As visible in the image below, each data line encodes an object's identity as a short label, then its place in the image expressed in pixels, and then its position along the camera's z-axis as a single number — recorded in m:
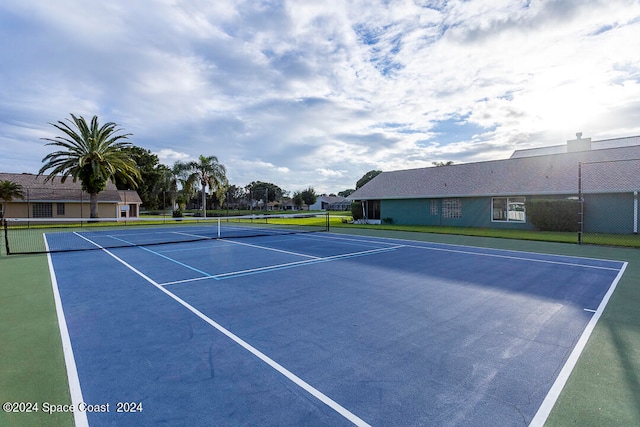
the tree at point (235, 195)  106.19
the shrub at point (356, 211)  33.06
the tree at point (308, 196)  92.44
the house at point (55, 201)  35.22
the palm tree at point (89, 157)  32.12
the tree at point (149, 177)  60.91
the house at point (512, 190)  19.33
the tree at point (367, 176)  83.72
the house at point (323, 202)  93.89
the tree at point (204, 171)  42.59
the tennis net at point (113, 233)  16.36
